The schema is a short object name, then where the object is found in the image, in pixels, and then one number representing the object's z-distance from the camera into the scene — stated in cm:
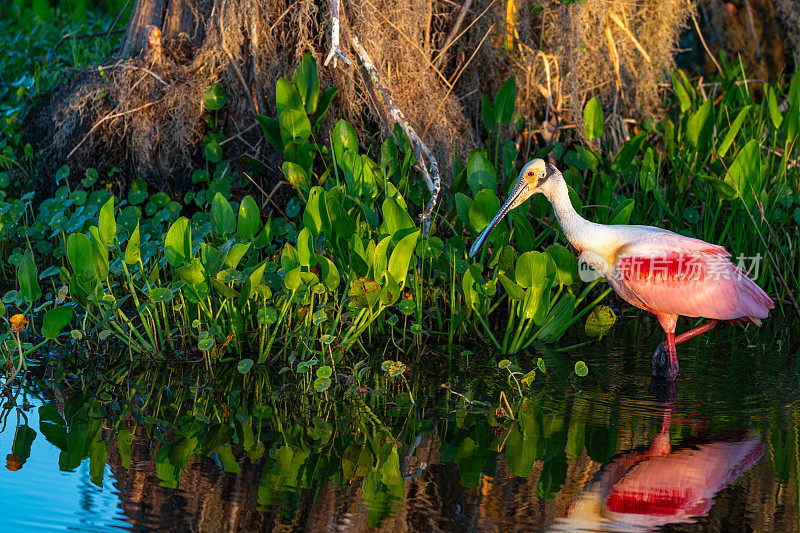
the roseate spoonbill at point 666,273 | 968
